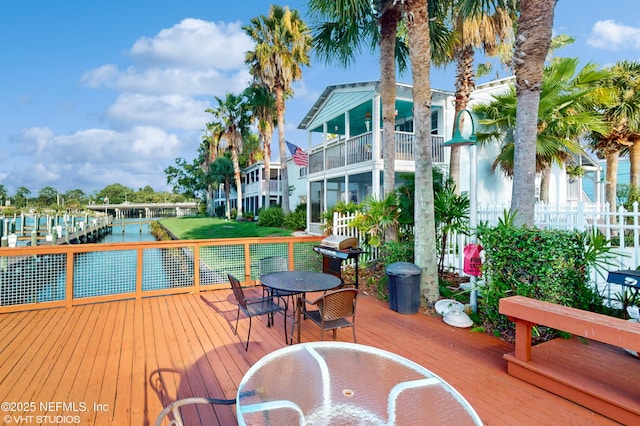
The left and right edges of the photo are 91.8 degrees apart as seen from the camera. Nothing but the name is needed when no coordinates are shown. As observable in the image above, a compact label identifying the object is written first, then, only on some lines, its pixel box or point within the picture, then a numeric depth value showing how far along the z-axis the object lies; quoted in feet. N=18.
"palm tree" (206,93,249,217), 89.40
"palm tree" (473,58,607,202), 25.76
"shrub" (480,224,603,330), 11.47
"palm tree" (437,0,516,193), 31.04
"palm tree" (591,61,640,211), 36.27
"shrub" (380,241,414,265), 19.72
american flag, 50.08
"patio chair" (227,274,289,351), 12.13
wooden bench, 7.70
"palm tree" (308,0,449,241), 21.48
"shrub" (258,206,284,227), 65.57
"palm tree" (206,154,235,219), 107.45
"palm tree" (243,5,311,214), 57.67
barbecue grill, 19.51
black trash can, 16.26
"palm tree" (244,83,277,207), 65.41
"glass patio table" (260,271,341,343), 12.25
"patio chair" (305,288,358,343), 10.78
